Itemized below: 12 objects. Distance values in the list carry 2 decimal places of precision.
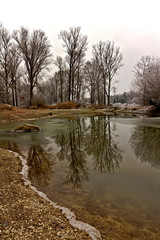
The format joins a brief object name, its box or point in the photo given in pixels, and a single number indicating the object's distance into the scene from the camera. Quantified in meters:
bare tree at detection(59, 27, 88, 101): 31.77
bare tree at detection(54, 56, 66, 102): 43.28
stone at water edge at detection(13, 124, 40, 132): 11.91
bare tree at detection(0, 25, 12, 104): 26.86
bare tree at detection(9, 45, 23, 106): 29.75
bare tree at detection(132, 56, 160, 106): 25.36
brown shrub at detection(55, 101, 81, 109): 29.73
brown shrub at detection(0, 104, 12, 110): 20.02
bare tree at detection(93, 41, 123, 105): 36.72
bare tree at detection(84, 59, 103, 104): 42.14
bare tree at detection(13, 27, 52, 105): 27.45
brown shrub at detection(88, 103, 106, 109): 33.05
